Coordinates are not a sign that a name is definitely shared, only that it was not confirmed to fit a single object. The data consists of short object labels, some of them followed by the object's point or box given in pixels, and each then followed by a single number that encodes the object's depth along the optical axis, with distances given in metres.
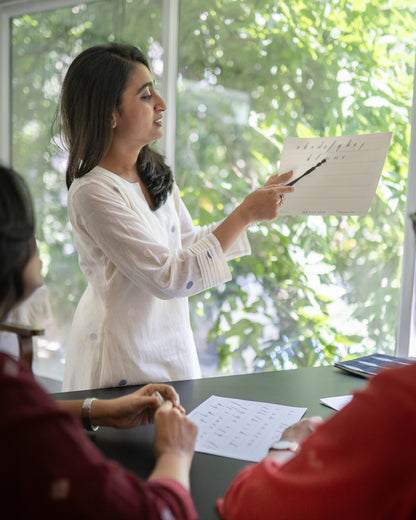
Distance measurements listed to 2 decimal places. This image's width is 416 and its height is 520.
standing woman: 1.50
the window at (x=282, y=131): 2.11
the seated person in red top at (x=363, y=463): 0.61
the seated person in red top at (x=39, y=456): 0.60
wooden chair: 2.22
